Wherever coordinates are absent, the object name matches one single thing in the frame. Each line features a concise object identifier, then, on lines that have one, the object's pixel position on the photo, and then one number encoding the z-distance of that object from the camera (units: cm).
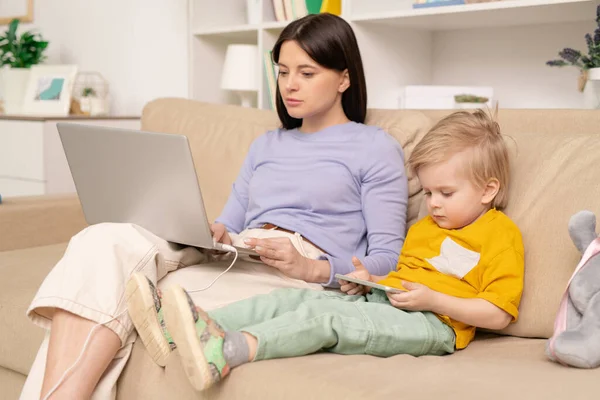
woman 124
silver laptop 129
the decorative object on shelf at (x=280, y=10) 263
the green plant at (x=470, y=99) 214
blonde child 110
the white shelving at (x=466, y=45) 215
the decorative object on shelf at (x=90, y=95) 321
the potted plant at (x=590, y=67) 177
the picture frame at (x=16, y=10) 385
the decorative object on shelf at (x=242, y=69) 272
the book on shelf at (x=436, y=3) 210
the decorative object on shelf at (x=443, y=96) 217
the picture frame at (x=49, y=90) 321
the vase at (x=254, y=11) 268
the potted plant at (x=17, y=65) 337
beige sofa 103
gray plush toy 110
